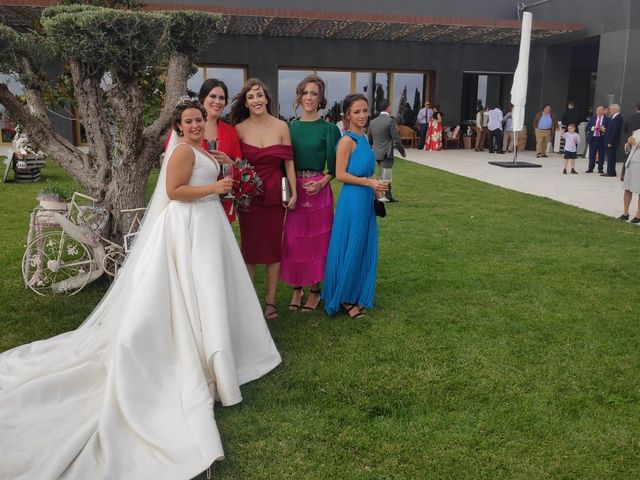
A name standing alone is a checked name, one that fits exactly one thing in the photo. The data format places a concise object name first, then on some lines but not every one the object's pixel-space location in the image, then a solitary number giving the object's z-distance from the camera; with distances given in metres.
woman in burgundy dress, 4.48
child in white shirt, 15.32
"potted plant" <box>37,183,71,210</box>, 5.49
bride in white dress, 2.87
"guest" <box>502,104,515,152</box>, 20.64
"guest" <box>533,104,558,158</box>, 19.05
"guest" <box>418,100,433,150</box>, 22.02
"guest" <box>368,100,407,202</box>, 9.81
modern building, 18.20
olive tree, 4.30
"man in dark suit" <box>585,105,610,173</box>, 15.34
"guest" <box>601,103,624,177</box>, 14.68
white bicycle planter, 5.40
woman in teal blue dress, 4.77
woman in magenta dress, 4.66
